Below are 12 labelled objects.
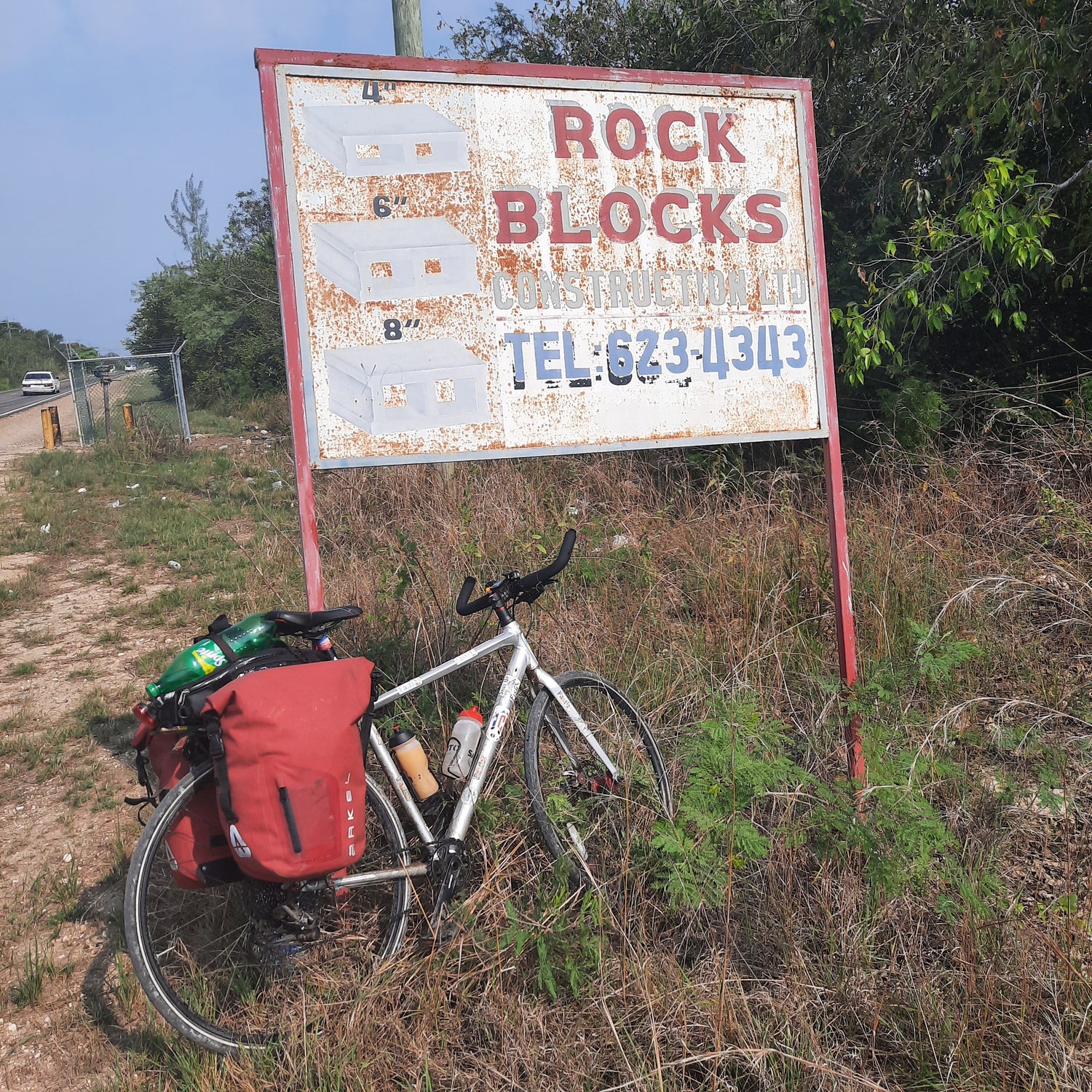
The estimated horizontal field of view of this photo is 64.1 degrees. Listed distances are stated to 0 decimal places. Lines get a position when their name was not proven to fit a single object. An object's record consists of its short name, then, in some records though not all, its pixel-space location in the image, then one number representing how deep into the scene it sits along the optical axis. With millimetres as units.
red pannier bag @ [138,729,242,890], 2316
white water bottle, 2725
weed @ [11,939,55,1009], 2615
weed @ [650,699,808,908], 2344
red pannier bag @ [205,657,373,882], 2166
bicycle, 2338
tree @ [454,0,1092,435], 5117
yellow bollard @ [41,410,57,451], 16828
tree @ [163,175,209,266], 43812
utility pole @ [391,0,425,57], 5496
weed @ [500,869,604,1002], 2234
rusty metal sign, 2836
